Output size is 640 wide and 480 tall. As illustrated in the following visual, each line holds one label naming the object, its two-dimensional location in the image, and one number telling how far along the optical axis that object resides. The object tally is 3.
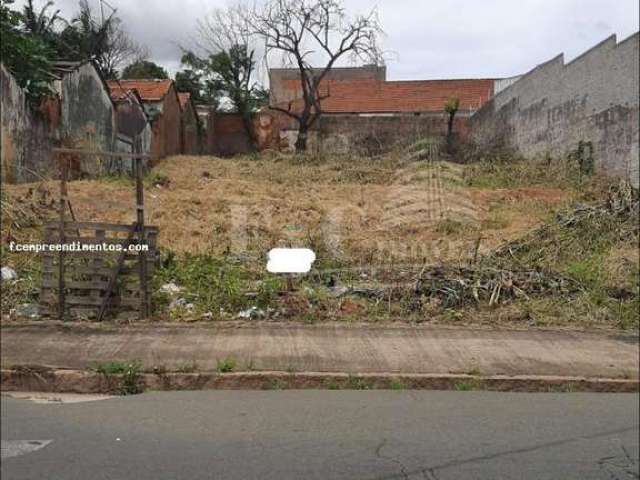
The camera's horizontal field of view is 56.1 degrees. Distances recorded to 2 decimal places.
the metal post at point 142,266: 4.64
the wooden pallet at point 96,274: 4.52
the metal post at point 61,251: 3.62
